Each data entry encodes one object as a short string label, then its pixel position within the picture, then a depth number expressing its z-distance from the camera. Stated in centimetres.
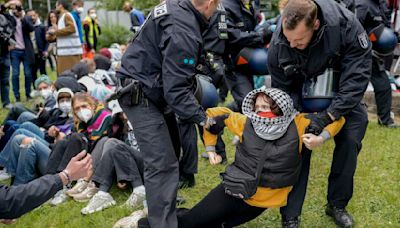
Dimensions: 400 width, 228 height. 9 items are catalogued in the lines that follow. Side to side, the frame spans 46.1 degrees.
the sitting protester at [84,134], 448
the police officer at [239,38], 498
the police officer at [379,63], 580
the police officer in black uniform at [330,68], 298
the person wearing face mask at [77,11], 880
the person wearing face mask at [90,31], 1274
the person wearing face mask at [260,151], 303
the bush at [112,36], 1777
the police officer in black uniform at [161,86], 296
